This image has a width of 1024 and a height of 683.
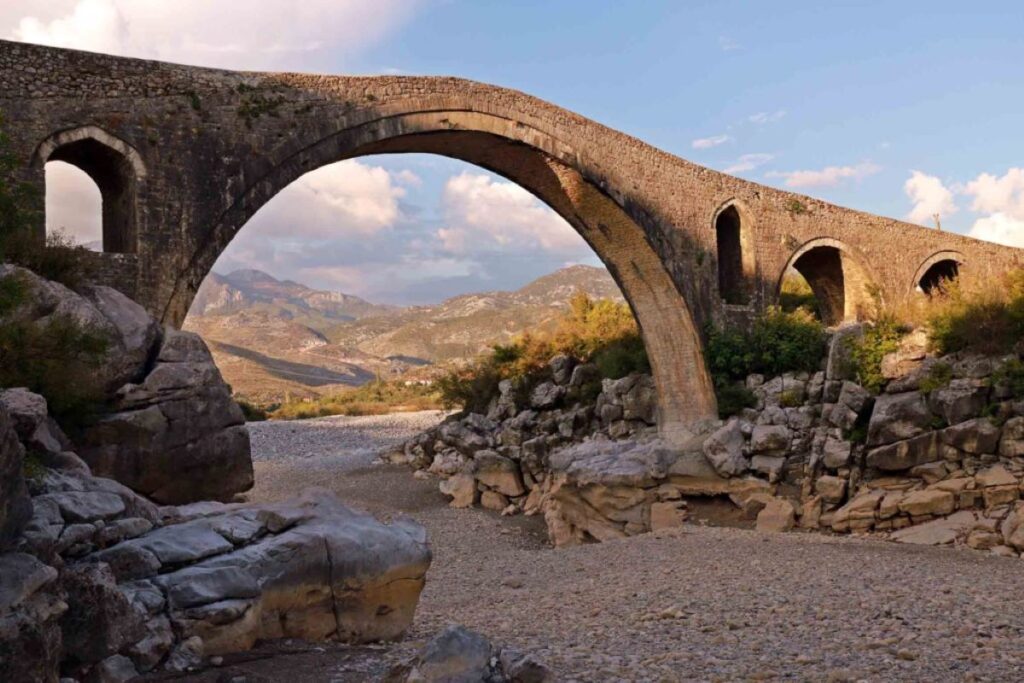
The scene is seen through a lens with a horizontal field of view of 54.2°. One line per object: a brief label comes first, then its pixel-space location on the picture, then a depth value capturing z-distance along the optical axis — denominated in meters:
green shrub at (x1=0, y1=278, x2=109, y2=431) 8.66
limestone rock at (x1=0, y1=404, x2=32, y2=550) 5.44
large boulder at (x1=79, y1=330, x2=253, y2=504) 9.80
